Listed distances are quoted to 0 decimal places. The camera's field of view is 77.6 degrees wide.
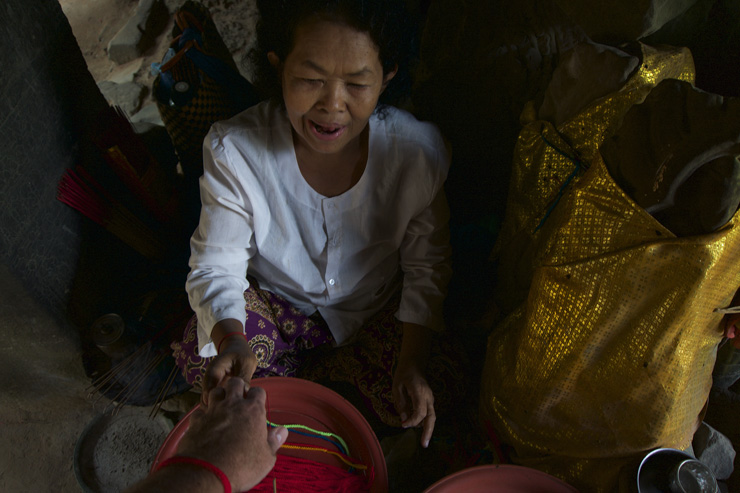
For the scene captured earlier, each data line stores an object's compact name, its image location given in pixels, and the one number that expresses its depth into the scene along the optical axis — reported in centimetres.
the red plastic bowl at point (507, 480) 102
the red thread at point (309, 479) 106
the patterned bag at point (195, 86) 182
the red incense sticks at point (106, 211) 165
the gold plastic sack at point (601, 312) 90
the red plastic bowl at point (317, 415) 113
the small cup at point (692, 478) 90
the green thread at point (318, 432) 115
